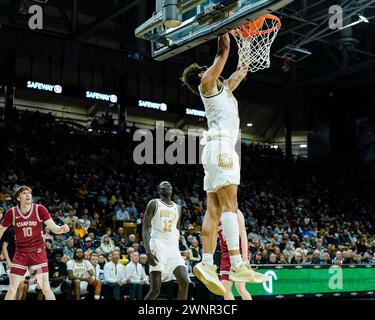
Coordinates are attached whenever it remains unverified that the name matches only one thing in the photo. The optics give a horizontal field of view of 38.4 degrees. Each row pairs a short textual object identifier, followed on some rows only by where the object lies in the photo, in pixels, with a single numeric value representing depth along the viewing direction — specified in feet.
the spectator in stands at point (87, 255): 35.83
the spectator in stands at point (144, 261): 37.65
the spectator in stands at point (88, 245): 38.50
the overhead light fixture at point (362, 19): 53.06
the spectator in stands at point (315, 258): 46.73
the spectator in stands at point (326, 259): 46.54
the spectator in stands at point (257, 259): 42.98
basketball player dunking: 15.78
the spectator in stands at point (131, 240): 42.88
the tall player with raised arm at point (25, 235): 23.04
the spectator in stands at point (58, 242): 38.47
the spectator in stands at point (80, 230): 42.96
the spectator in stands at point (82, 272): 34.22
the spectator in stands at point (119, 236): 44.88
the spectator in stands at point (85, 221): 44.68
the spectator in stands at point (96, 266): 35.79
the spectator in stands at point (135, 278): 35.35
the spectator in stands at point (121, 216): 50.39
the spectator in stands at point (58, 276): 33.22
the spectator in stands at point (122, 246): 42.88
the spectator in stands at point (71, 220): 43.47
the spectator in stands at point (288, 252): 46.92
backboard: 17.89
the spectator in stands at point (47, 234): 38.05
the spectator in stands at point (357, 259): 49.47
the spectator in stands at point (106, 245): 40.93
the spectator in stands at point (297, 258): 46.03
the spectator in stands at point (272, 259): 43.06
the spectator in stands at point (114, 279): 35.45
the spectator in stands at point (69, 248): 37.48
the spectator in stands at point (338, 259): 46.53
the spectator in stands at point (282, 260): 44.21
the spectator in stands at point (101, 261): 37.52
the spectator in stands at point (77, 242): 39.45
